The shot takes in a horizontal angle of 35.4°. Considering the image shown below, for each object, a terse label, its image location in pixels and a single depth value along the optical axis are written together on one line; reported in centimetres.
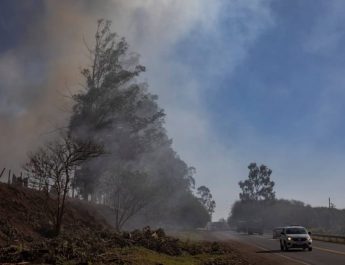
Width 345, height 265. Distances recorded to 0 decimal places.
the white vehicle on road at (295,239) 3312
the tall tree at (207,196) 15500
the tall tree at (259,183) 13212
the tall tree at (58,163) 3116
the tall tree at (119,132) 4462
